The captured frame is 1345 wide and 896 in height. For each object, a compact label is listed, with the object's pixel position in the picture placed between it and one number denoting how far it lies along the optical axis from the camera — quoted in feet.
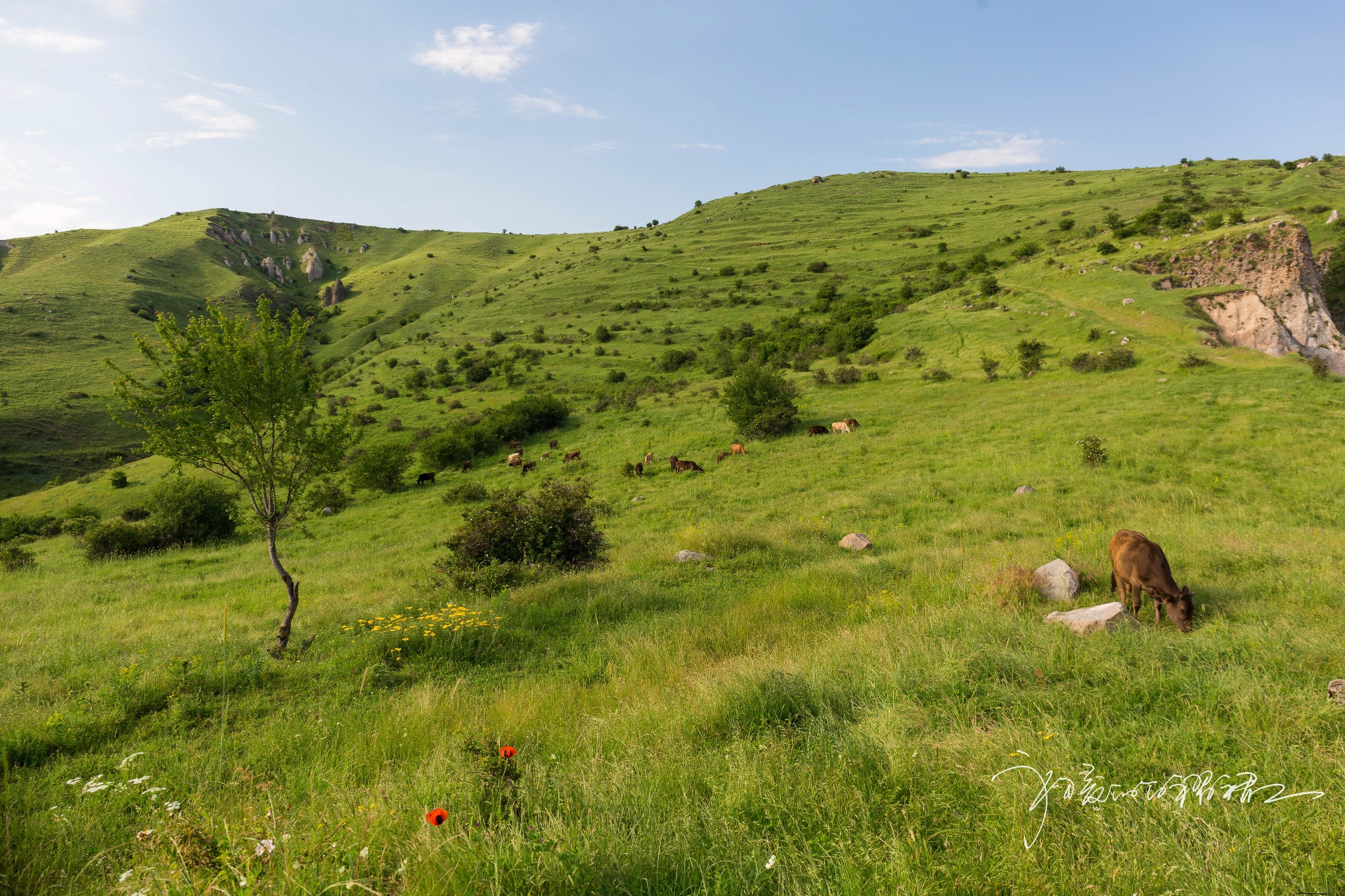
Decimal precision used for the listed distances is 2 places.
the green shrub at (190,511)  76.64
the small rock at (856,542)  40.86
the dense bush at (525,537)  39.39
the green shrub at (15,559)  66.90
